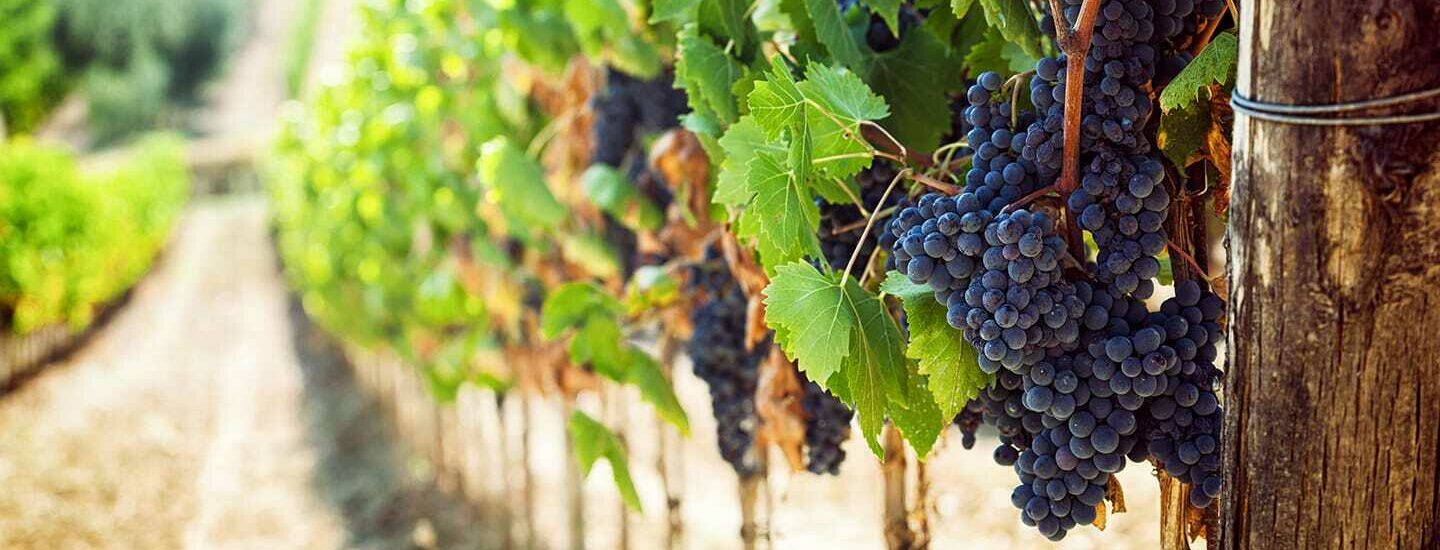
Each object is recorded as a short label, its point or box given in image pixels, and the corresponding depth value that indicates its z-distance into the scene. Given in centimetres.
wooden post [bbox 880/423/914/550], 207
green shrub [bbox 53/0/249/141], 2808
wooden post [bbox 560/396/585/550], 398
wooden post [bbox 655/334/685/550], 307
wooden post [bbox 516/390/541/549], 441
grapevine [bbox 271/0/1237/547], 126
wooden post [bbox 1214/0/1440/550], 105
